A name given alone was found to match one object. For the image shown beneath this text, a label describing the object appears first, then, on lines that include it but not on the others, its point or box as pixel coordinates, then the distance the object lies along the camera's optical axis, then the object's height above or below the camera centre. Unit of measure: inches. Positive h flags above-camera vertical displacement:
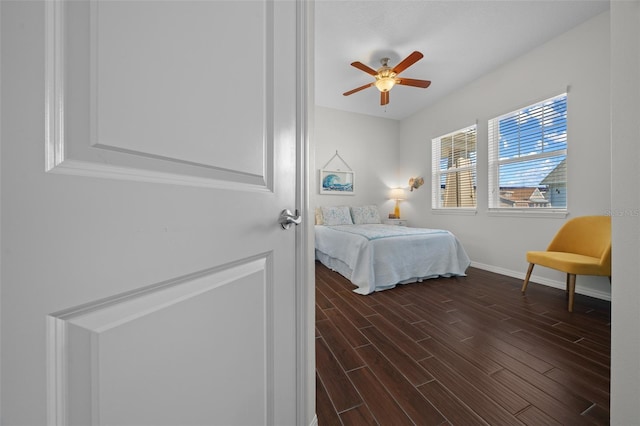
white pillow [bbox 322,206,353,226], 174.6 -3.9
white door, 11.0 -0.1
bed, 111.7 -22.9
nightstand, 203.9 -9.8
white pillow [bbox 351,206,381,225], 187.5 -3.5
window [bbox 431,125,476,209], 156.3 +28.7
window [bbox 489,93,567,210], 112.7 +27.3
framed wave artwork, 191.5 +23.6
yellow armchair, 82.7 -16.4
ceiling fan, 115.8 +66.9
